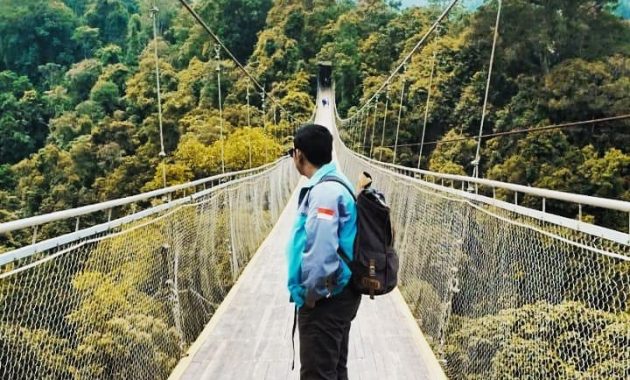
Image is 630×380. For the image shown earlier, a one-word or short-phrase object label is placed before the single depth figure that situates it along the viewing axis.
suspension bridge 1.79
